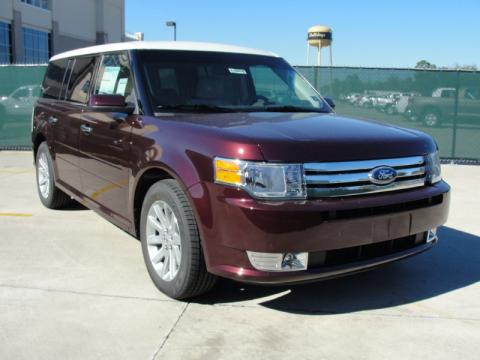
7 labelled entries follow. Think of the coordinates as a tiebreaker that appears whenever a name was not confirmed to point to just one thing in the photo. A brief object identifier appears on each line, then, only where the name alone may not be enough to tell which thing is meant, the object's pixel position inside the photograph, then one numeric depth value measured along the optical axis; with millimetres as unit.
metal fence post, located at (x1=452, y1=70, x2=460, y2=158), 10906
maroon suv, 3184
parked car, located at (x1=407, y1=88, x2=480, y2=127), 10867
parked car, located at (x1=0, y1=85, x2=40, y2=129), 12375
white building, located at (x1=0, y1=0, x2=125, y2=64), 34500
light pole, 31641
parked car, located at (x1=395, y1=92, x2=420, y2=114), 11141
